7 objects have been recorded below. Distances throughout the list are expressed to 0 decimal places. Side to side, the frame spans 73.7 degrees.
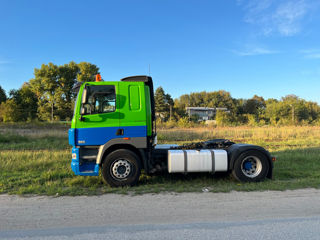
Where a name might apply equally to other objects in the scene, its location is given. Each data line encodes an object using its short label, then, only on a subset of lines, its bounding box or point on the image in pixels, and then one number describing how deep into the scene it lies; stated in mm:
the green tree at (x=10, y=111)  32269
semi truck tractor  5359
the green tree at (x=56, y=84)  40691
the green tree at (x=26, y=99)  42094
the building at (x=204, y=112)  63334
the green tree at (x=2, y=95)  39956
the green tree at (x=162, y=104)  49219
